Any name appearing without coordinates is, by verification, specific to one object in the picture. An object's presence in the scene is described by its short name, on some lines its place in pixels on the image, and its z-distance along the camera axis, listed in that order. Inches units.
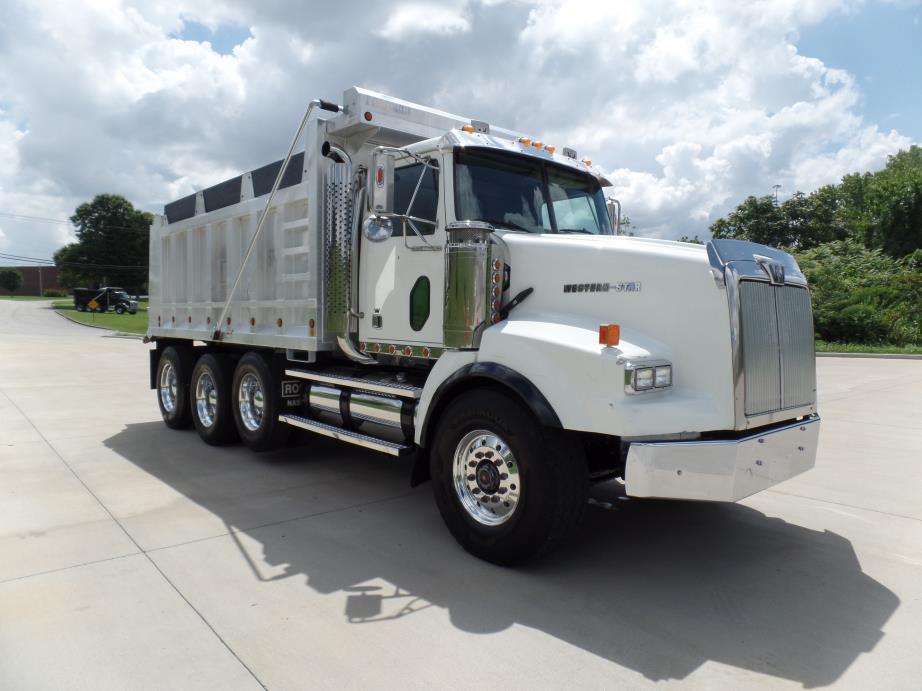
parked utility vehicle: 1983.3
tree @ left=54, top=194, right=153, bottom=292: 2554.1
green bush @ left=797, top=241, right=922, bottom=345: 869.8
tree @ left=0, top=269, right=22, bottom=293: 3895.2
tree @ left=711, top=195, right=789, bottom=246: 1683.1
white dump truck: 143.3
